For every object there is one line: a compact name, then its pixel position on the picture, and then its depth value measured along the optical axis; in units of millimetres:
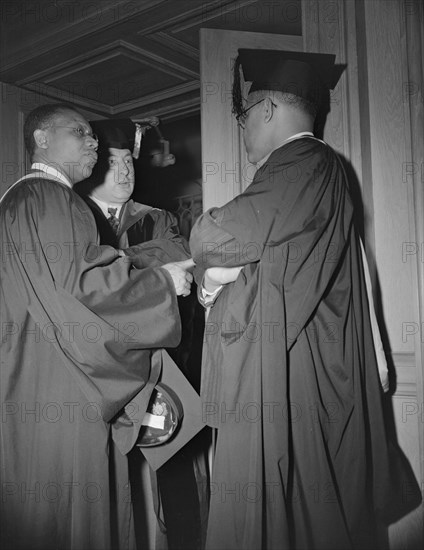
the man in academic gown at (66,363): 1597
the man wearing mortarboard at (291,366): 1437
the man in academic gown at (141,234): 2176
